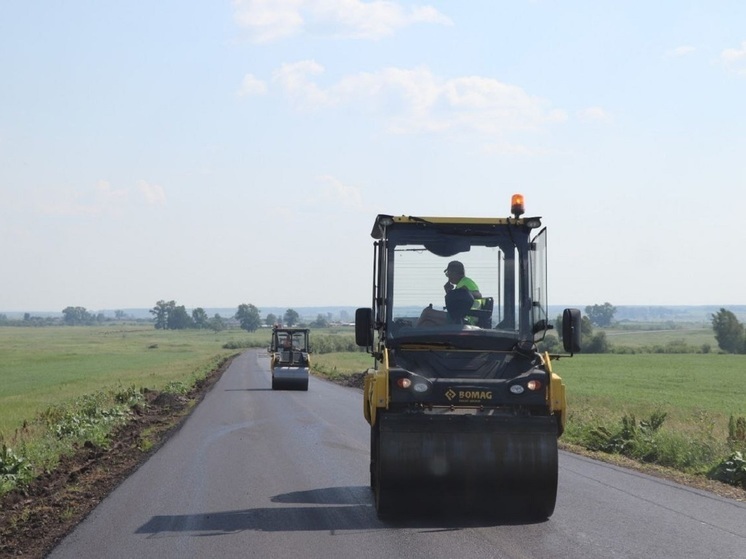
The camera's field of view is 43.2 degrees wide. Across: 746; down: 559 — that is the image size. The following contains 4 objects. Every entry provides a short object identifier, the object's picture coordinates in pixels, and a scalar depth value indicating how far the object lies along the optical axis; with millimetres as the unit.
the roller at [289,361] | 35688
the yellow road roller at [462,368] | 8781
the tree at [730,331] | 99000
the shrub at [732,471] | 12508
